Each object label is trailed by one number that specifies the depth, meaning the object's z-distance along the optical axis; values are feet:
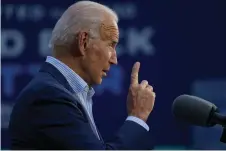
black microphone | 23.93
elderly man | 24.92
